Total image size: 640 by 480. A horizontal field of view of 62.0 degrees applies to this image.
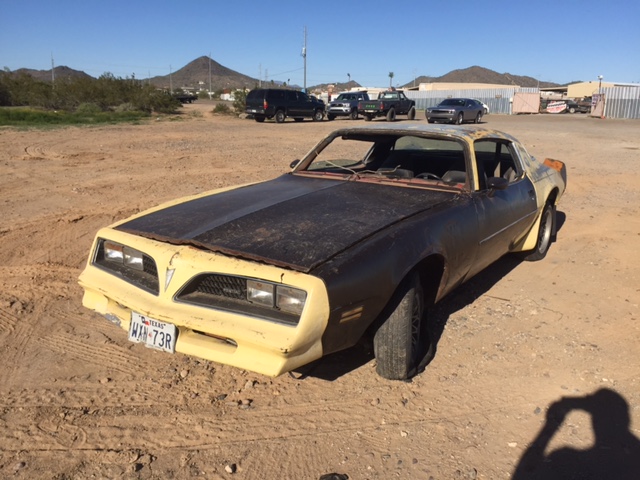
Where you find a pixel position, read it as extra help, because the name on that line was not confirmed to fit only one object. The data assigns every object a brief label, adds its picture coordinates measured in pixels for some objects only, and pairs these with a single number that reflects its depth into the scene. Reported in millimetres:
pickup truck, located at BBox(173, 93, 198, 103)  57156
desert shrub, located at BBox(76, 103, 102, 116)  31812
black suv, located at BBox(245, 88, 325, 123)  27406
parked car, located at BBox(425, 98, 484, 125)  27469
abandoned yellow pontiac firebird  2564
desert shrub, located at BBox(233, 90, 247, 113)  36438
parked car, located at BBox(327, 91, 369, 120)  31141
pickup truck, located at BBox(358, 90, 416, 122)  29875
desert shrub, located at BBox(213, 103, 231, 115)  35938
